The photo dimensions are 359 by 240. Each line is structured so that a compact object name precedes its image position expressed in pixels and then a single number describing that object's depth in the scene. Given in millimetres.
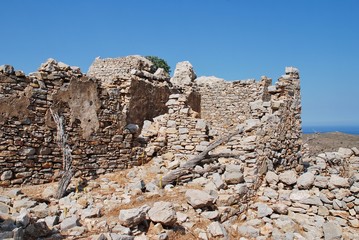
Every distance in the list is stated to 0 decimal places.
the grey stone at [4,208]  6044
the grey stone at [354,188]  7198
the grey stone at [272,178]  8266
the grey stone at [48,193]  7328
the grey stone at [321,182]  7707
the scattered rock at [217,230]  6012
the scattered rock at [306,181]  7852
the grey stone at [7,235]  4672
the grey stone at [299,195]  7531
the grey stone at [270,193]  7793
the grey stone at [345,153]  11489
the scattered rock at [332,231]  6372
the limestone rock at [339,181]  7496
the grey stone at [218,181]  7691
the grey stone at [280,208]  7293
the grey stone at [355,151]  11712
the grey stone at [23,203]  6382
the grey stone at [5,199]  6474
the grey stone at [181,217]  6320
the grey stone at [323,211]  7230
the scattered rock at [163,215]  5784
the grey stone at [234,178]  7836
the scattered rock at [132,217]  5625
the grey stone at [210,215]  6551
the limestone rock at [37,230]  5199
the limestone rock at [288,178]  8125
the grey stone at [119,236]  5110
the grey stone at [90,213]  6164
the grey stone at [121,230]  5442
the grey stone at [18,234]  4684
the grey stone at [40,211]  6074
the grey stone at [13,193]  6938
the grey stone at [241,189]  7453
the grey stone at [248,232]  6461
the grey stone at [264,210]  7252
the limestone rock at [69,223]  5602
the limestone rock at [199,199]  6672
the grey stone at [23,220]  5223
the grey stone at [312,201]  7371
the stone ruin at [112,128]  7824
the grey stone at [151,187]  7905
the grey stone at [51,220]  5695
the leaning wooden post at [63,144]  8180
